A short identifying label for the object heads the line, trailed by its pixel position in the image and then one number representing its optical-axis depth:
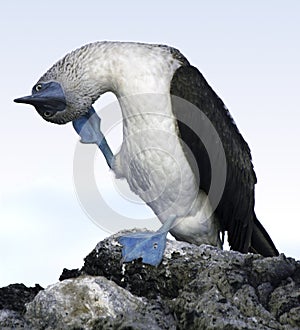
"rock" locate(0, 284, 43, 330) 9.32
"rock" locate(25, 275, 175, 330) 8.95
